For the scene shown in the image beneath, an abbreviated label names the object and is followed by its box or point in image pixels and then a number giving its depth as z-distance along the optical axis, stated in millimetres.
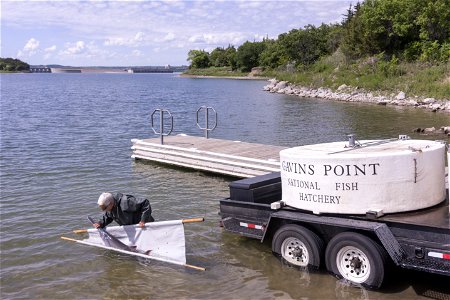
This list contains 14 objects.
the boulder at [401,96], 40841
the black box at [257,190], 9180
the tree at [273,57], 116169
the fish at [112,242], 9039
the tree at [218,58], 177625
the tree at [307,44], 95062
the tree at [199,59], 183500
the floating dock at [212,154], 15211
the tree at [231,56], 156750
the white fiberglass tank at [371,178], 7434
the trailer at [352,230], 6967
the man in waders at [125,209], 8727
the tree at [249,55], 145625
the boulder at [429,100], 36969
